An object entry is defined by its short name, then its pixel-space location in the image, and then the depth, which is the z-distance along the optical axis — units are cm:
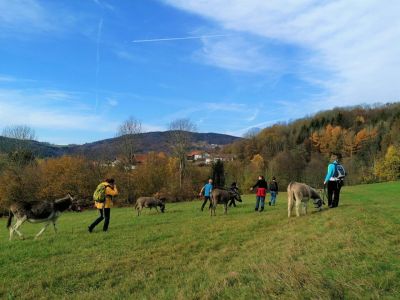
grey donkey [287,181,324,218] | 1873
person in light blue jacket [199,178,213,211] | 2735
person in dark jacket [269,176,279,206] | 3034
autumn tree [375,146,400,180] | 8438
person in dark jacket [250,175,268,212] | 2363
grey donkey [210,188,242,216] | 2283
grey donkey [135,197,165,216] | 2838
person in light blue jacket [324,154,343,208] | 1881
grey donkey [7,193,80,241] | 1659
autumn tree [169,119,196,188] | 7050
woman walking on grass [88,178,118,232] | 1677
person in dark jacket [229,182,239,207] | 2988
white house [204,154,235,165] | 9331
